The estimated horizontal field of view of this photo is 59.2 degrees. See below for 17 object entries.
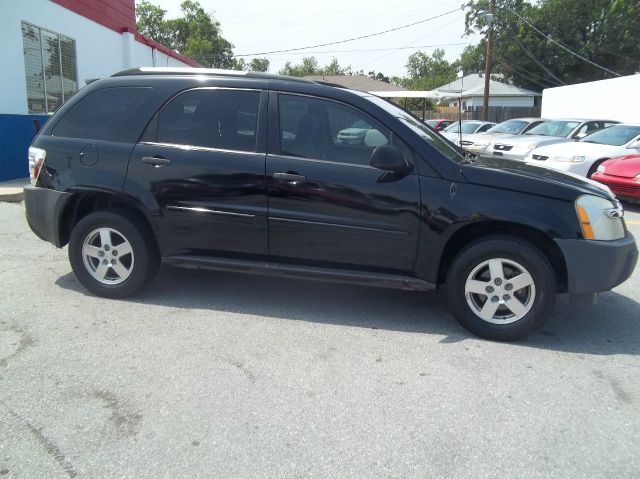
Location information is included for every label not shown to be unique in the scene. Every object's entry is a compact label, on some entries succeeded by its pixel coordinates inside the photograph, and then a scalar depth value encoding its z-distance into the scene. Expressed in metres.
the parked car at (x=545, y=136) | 12.52
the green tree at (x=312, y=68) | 81.81
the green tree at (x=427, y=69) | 89.62
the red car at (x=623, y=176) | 9.36
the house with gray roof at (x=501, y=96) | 47.72
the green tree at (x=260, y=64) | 68.01
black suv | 3.99
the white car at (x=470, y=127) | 19.65
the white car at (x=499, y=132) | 14.41
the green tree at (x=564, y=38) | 41.16
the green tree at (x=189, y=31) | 55.66
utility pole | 25.02
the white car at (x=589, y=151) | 10.83
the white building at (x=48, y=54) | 10.44
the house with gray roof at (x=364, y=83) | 43.40
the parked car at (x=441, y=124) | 23.65
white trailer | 21.81
